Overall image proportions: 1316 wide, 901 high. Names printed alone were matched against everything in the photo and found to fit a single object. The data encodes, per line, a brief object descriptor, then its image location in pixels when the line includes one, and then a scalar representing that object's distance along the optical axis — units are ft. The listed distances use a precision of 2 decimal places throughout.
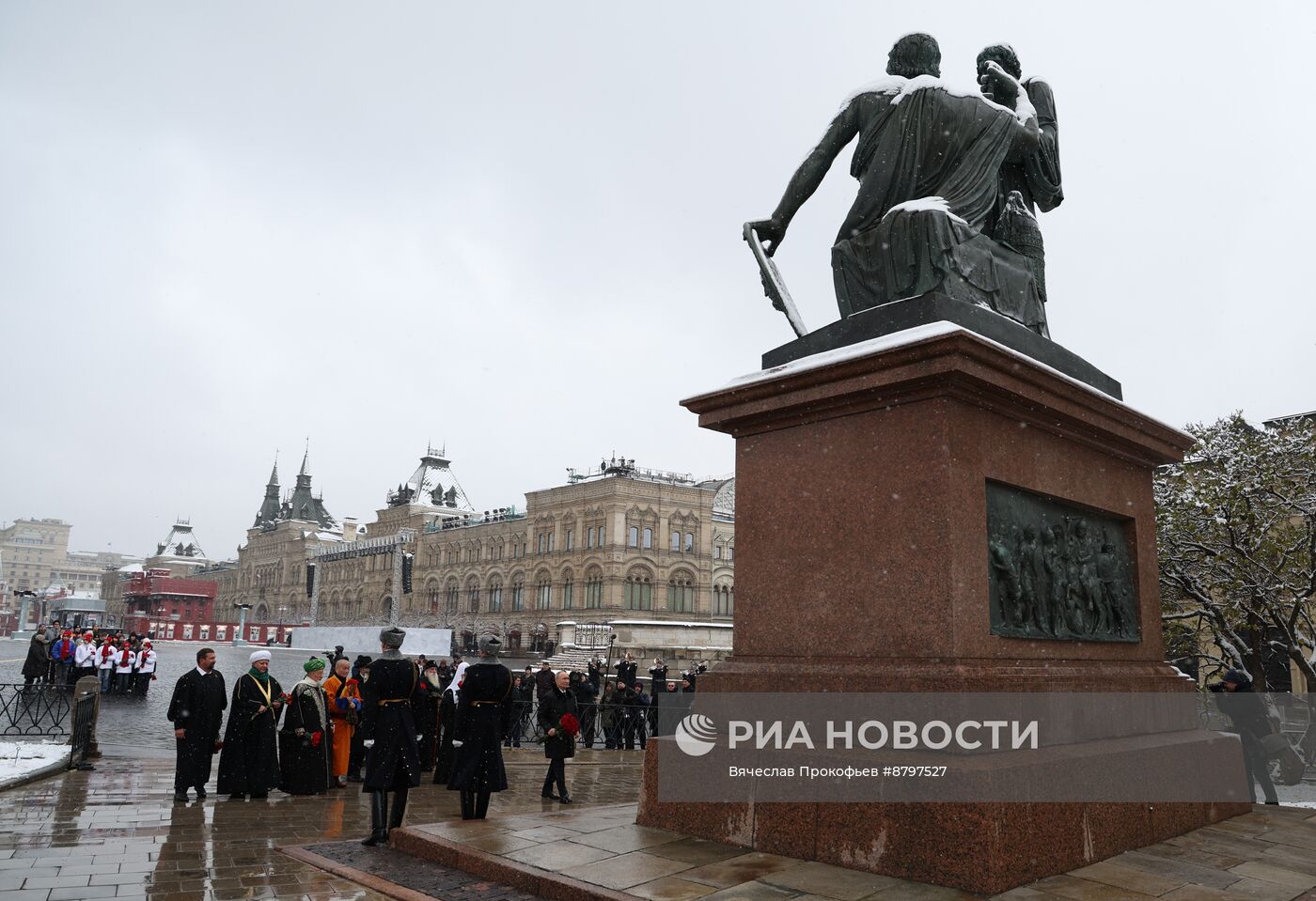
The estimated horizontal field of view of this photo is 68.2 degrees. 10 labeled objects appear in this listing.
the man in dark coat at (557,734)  29.35
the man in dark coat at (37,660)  64.34
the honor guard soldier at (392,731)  20.63
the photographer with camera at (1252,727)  24.77
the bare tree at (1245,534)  49.88
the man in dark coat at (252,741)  29.01
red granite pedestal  13.98
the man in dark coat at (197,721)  27.50
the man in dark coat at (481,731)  20.81
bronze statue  18.37
